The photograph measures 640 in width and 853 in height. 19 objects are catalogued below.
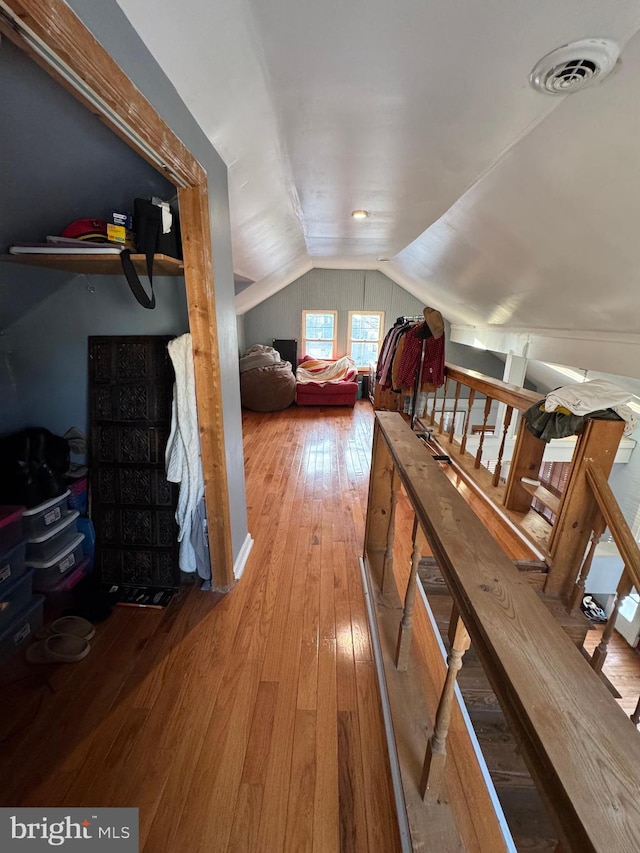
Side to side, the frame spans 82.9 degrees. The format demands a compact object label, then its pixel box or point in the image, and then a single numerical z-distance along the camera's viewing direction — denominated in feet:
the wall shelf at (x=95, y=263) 4.58
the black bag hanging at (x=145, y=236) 4.44
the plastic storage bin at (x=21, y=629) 4.88
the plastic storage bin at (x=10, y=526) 4.80
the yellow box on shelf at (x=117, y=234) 4.49
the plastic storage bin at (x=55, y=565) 5.41
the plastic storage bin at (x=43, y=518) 5.25
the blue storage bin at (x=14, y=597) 4.85
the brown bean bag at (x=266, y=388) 17.81
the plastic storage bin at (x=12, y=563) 4.79
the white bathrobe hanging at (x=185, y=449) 5.37
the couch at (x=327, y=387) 19.40
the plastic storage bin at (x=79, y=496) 6.07
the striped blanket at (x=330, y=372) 20.21
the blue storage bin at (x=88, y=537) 6.23
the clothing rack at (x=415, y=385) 11.65
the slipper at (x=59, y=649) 4.90
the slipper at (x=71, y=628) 5.29
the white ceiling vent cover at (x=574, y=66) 3.93
